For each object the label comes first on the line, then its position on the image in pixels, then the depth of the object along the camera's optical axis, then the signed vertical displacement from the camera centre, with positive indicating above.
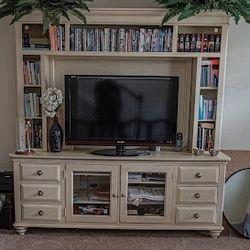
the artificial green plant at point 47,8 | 2.72 +0.68
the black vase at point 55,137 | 3.05 -0.44
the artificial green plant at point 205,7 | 2.71 +0.72
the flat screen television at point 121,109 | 3.01 -0.17
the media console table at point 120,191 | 2.93 -0.91
